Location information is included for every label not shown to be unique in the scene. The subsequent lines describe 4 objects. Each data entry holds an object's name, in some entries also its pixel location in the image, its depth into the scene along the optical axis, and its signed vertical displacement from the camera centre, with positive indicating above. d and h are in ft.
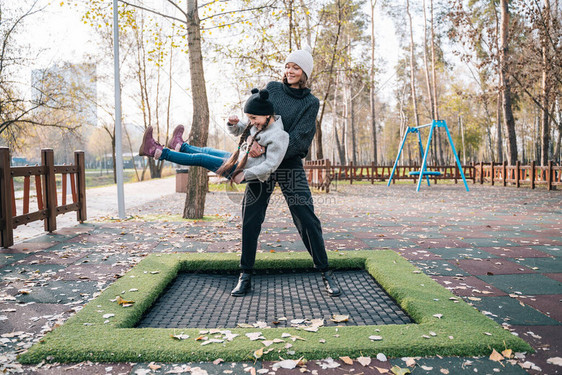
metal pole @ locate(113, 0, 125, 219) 23.22 +3.17
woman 9.56 -0.28
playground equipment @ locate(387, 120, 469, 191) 45.15 +4.54
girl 8.72 +0.51
